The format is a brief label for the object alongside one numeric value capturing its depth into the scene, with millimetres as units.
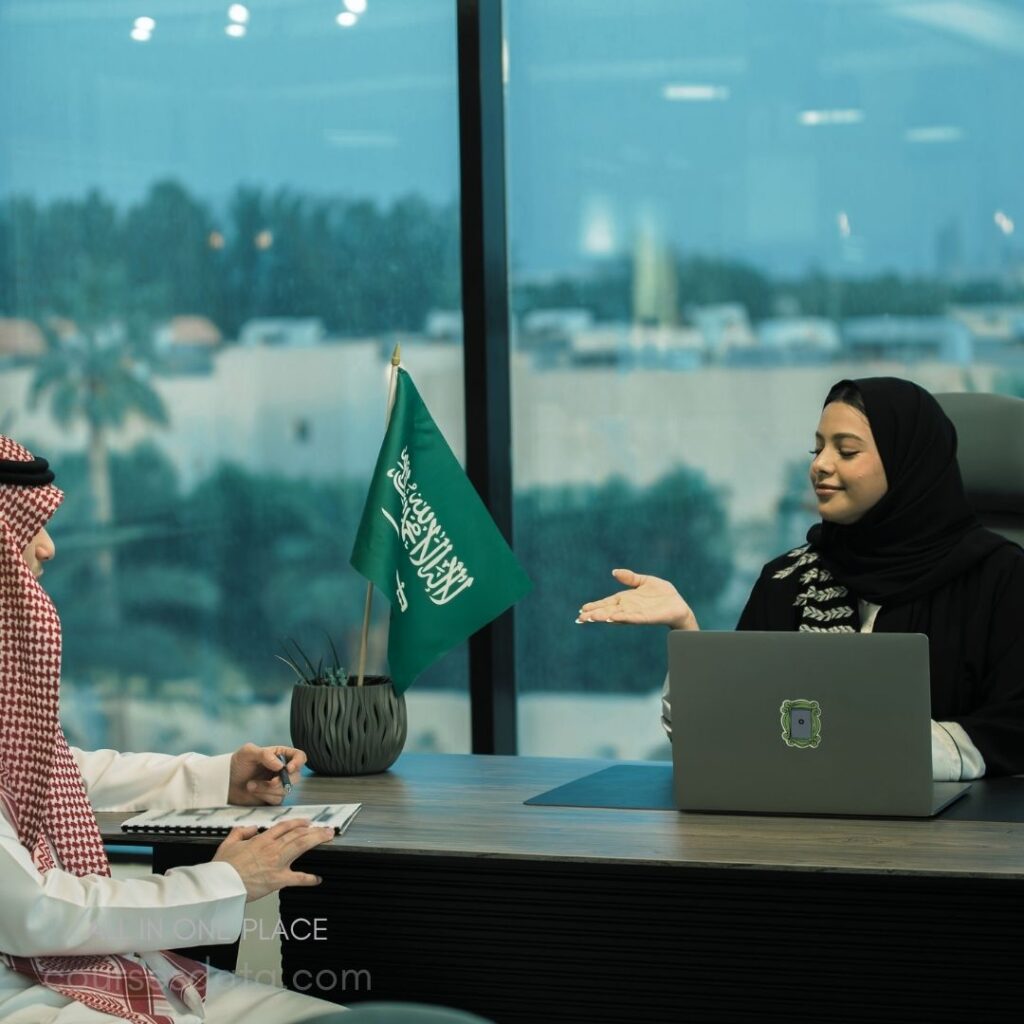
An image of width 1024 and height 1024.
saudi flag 2861
